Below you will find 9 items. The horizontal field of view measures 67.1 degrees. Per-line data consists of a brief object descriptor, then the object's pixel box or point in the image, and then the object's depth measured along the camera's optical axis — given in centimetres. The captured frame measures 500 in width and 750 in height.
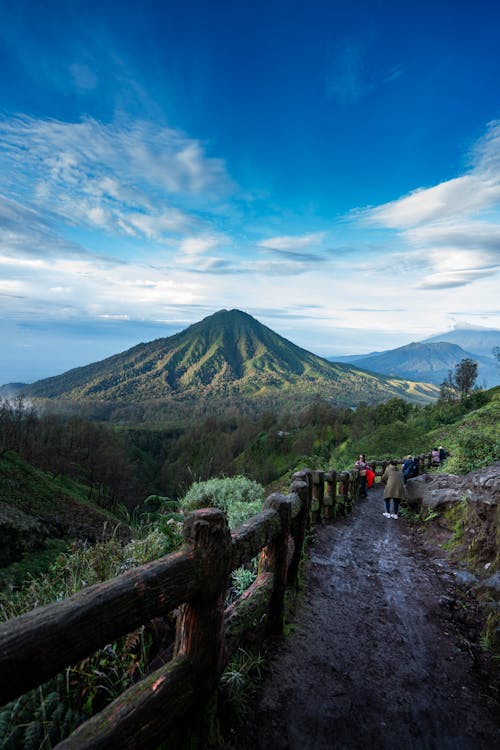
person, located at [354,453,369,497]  1510
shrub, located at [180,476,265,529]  668
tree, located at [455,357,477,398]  6081
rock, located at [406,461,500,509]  634
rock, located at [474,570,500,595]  472
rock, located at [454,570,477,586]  568
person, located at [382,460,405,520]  1109
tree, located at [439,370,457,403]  7016
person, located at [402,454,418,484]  1476
